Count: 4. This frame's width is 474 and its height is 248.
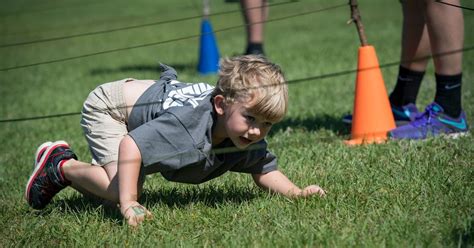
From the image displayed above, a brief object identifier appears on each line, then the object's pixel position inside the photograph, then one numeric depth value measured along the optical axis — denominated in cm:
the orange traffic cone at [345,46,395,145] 874
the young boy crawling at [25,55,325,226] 601
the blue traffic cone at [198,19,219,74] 1733
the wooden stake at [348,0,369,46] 857
